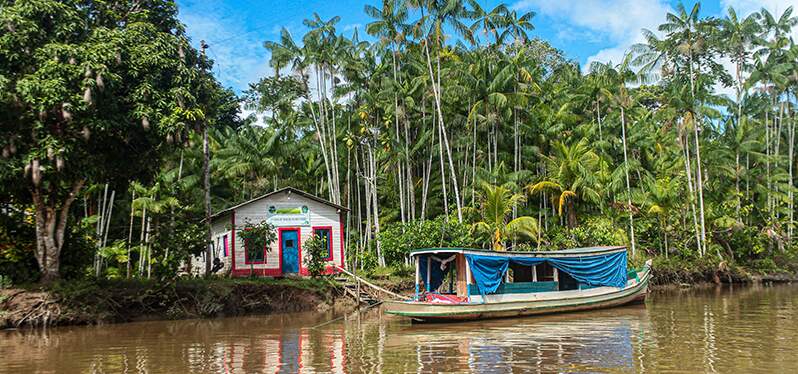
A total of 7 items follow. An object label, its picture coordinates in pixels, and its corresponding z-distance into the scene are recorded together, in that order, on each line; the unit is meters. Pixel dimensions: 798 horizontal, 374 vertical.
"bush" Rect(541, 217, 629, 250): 24.97
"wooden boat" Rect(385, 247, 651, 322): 15.61
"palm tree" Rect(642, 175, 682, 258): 27.27
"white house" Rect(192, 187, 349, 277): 21.92
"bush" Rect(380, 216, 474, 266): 21.66
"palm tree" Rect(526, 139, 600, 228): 26.31
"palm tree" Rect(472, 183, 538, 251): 23.94
